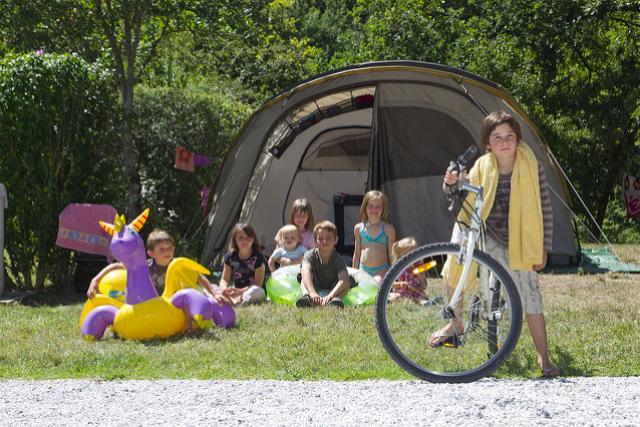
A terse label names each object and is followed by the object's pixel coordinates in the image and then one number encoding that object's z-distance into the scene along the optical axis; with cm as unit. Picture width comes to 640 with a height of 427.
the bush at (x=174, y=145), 1157
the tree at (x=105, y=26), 926
